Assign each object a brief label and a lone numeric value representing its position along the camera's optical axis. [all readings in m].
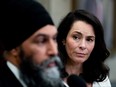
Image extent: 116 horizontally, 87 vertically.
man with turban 3.34
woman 5.00
